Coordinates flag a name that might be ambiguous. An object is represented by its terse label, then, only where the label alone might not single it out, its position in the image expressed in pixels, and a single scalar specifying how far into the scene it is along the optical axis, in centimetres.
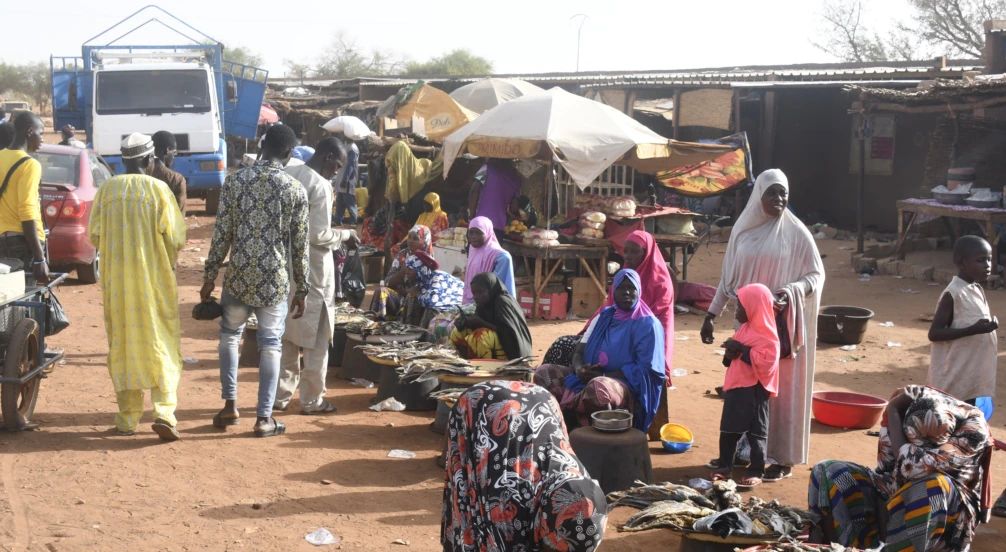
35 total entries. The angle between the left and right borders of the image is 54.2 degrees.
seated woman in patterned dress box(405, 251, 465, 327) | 826
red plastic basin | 706
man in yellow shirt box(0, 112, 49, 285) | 653
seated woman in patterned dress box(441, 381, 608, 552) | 304
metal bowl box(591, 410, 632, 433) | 532
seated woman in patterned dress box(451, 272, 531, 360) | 660
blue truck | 1617
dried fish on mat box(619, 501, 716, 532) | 439
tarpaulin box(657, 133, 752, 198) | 1316
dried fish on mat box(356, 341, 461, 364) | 659
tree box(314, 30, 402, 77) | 6431
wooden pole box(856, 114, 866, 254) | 1499
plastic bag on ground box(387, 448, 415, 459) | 614
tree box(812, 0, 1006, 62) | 3256
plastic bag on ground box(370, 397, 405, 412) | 721
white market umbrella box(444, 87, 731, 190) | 1098
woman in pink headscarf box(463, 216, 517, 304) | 804
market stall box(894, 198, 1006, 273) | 1245
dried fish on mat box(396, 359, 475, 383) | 610
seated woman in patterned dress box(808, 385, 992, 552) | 394
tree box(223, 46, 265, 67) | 6750
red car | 1129
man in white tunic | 655
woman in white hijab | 572
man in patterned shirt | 586
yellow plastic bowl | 638
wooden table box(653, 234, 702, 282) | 1159
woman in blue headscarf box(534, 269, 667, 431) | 568
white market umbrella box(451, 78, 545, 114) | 1906
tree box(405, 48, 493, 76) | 5791
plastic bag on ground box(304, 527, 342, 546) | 469
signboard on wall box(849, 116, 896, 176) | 1753
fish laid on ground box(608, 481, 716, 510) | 475
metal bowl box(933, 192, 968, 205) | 1334
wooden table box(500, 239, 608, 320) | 1115
